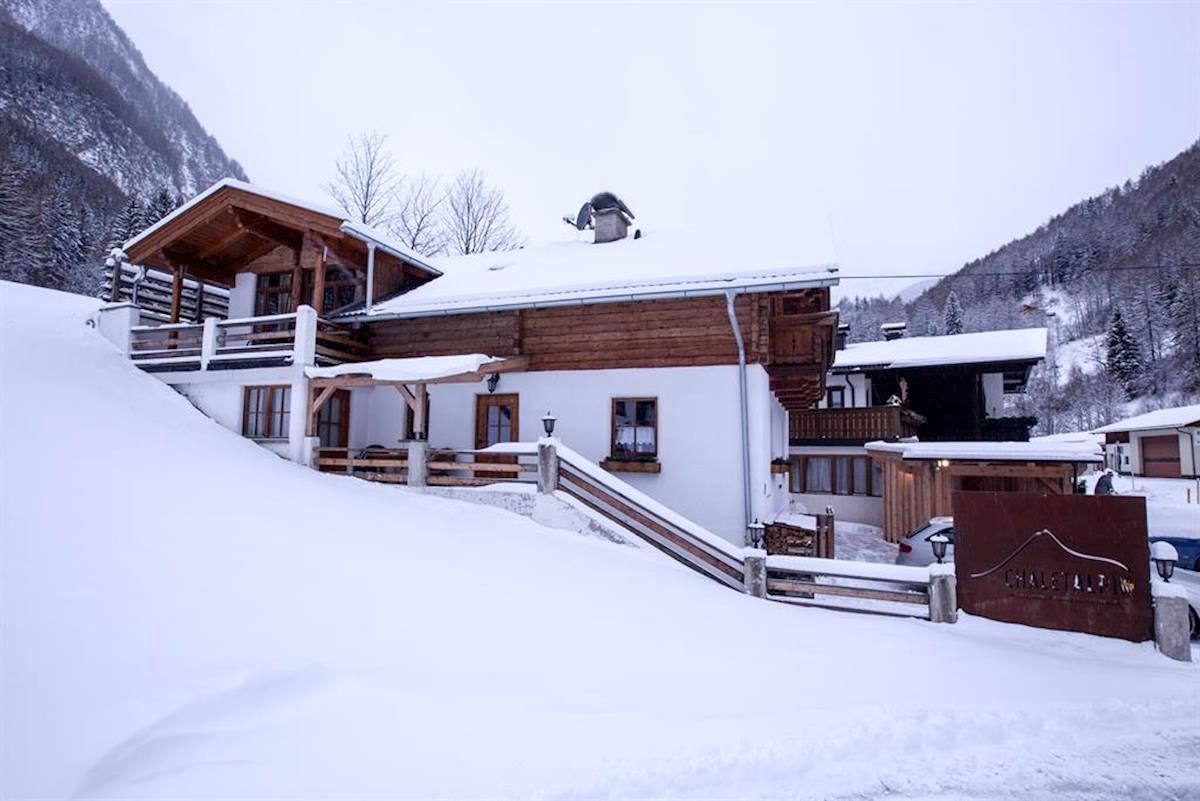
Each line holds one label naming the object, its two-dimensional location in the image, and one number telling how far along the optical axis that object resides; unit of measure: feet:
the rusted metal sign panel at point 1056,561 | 22.09
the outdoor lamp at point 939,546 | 25.22
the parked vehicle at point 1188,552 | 40.81
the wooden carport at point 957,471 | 46.01
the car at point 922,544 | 35.83
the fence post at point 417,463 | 34.19
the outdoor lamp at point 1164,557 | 21.67
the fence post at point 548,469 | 30.27
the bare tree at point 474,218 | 94.86
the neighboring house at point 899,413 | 65.10
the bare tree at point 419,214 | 94.12
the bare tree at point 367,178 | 88.53
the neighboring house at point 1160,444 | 104.17
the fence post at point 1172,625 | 21.03
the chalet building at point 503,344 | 35.17
